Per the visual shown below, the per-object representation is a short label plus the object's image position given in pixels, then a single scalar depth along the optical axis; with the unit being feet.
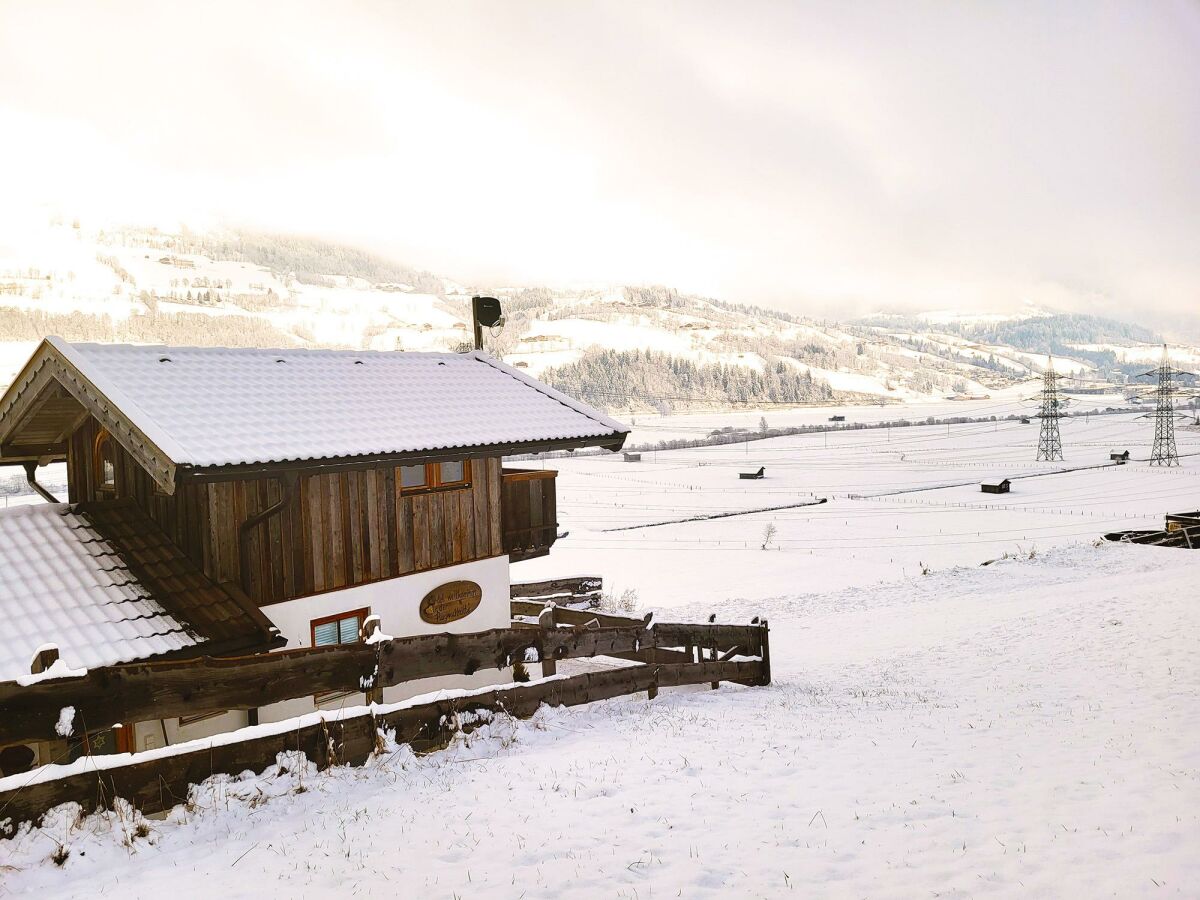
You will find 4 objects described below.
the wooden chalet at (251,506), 29.99
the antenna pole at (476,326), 56.80
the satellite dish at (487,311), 57.11
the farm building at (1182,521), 116.77
